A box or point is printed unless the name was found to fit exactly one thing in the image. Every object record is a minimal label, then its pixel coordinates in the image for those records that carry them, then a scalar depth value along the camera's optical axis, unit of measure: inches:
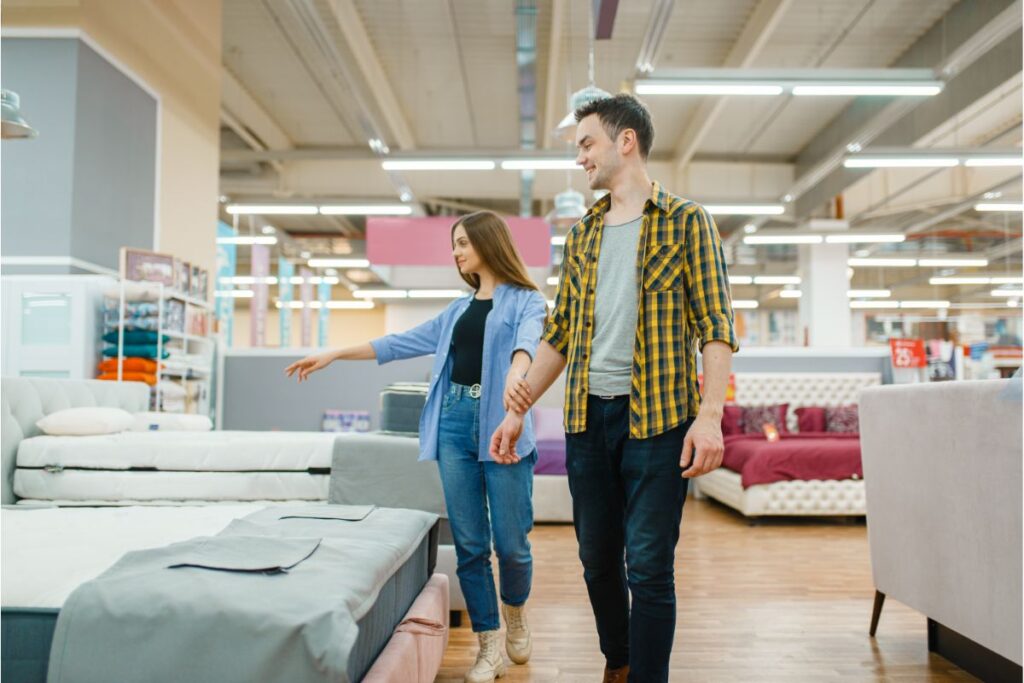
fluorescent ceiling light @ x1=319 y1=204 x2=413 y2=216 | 409.4
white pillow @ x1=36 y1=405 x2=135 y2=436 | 116.5
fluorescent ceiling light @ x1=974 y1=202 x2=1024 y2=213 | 425.6
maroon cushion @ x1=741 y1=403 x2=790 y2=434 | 283.0
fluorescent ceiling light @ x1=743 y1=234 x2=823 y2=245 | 474.3
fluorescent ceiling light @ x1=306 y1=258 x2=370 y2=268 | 600.7
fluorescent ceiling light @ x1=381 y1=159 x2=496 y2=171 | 352.5
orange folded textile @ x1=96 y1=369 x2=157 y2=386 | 233.9
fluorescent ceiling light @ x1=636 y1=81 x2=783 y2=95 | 268.5
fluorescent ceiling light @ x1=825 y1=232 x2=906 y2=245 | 473.7
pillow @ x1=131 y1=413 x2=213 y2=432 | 142.1
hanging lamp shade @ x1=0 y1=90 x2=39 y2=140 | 161.5
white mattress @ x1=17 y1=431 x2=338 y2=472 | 111.3
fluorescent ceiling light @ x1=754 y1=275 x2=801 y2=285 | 688.4
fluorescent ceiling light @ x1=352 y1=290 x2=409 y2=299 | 749.9
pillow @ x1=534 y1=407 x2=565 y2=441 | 247.4
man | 65.7
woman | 90.3
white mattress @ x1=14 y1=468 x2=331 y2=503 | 110.5
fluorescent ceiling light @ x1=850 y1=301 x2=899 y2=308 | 780.0
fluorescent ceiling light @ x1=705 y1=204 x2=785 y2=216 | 436.8
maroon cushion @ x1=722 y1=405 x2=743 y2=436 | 283.4
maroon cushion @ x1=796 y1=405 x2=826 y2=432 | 286.0
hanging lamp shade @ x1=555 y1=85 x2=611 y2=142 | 218.1
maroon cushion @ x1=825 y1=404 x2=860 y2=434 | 278.7
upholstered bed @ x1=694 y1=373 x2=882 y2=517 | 228.2
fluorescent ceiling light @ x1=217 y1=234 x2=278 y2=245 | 479.5
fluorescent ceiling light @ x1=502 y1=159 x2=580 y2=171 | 354.0
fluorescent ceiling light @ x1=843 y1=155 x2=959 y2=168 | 327.6
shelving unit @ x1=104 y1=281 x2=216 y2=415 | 238.1
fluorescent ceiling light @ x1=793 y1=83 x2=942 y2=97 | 268.1
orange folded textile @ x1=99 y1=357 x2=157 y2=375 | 234.8
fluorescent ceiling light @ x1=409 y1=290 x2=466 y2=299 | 717.0
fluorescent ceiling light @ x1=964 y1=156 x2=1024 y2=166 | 332.3
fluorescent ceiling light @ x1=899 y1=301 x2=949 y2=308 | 798.5
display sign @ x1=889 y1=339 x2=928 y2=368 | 298.7
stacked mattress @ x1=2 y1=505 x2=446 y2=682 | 49.9
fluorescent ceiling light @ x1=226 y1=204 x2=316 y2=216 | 431.5
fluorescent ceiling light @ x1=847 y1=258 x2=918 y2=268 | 596.4
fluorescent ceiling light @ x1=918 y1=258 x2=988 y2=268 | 595.5
